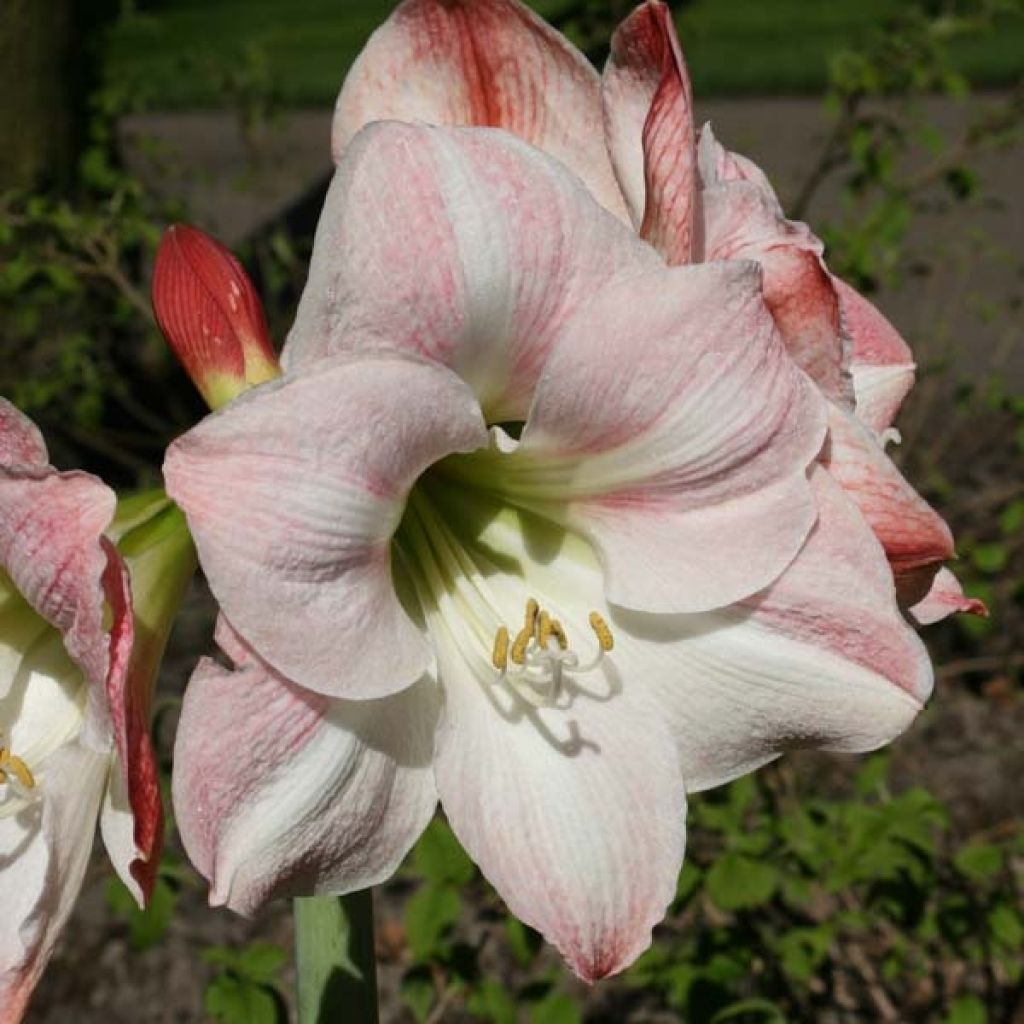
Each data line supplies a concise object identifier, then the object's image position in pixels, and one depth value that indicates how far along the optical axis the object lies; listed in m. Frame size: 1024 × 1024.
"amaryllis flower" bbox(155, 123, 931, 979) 0.78
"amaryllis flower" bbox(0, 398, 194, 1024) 0.75
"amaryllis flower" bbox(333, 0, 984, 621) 0.86
